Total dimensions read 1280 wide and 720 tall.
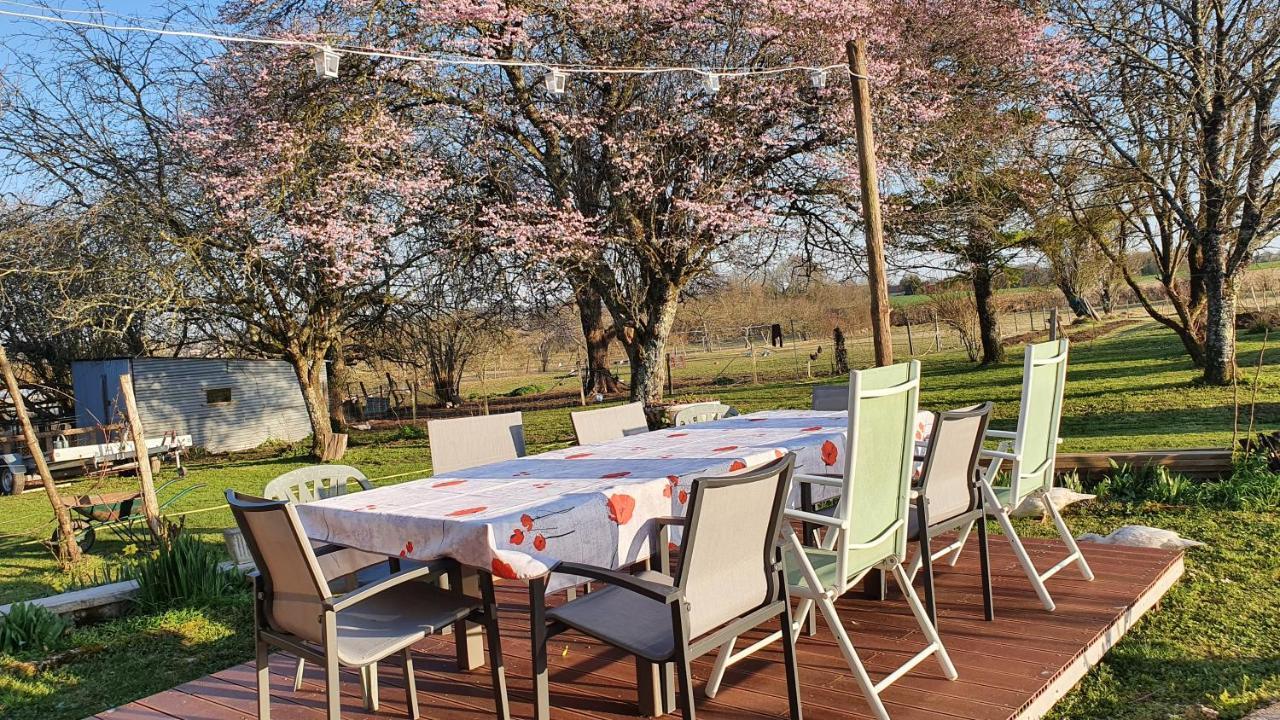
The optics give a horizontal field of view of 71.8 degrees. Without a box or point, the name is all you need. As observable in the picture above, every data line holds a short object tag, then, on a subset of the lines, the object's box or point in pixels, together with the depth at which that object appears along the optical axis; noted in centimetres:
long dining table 253
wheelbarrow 707
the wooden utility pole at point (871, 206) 695
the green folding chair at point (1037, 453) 350
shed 1702
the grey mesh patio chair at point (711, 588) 224
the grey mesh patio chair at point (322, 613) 239
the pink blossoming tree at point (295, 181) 1122
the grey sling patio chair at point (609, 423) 487
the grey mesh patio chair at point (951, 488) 314
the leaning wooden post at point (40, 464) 534
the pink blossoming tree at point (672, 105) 1124
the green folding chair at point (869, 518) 265
